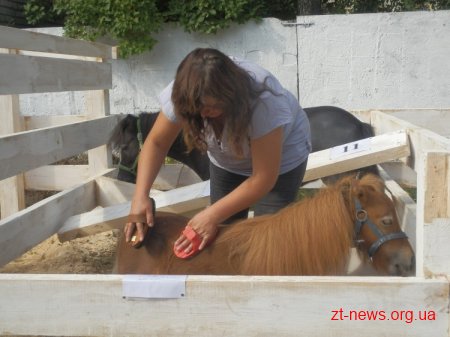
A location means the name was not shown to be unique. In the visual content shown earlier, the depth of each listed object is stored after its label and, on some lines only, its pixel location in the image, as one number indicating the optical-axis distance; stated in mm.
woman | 1970
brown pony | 2076
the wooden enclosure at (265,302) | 1501
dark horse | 4461
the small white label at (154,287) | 1573
